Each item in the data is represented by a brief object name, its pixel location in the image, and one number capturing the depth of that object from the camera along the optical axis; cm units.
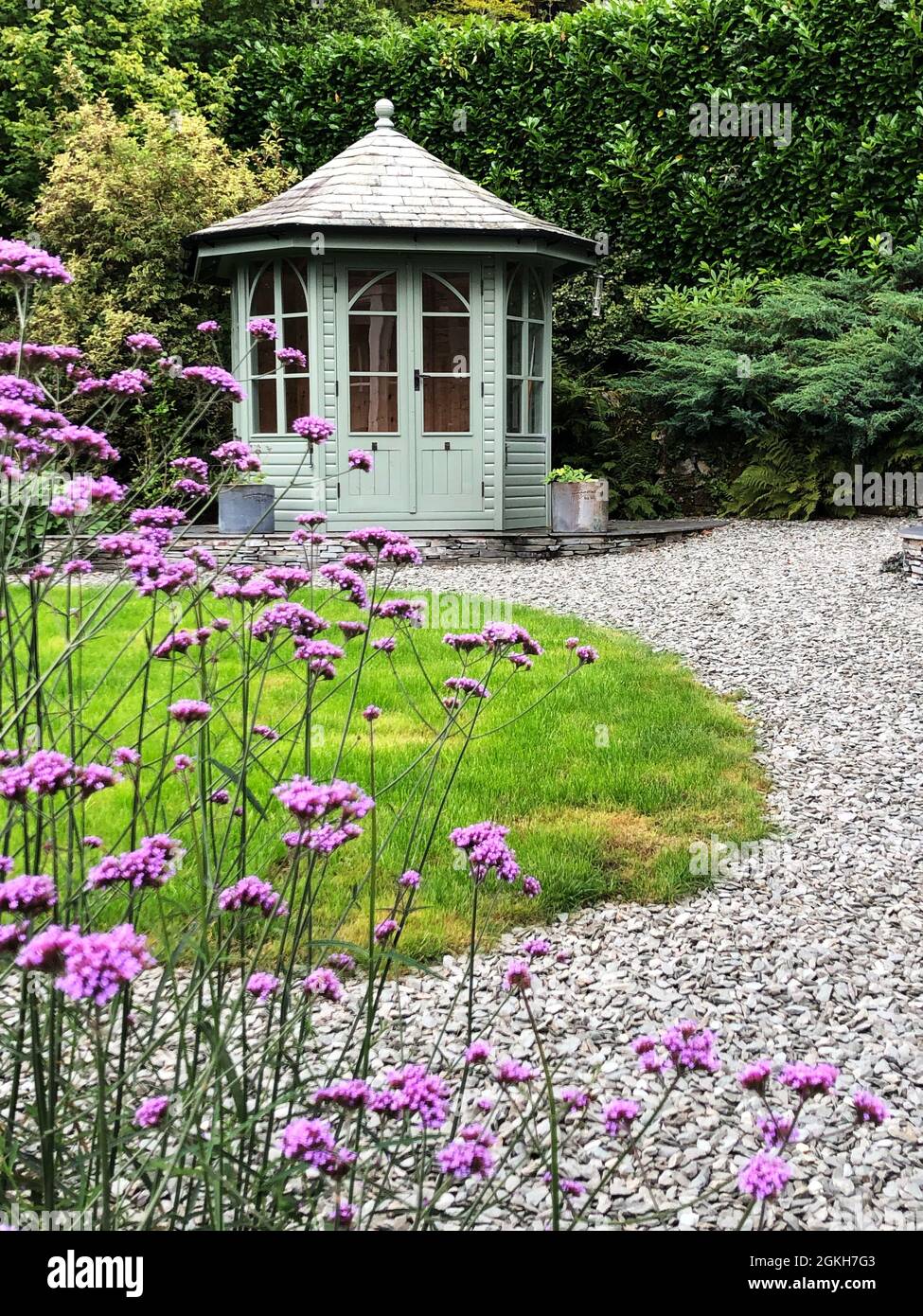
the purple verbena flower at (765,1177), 125
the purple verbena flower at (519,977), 167
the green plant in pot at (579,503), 1041
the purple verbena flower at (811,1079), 137
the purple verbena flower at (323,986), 175
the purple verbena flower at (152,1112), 140
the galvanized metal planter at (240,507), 995
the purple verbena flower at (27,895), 108
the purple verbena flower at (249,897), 158
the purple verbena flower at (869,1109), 142
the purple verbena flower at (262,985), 170
